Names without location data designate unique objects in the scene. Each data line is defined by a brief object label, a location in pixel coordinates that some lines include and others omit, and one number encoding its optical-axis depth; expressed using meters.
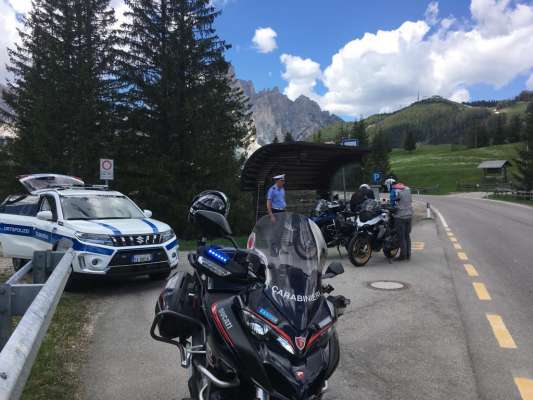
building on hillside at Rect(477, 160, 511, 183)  84.81
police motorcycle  2.47
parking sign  23.73
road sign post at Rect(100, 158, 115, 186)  15.26
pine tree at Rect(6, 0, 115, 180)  23.89
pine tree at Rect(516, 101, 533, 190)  51.06
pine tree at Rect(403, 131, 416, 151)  159.00
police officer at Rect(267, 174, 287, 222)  11.70
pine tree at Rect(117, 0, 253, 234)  21.20
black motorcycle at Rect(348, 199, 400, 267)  10.18
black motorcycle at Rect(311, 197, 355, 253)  10.87
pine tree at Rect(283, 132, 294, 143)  116.18
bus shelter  15.20
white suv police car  7.64
